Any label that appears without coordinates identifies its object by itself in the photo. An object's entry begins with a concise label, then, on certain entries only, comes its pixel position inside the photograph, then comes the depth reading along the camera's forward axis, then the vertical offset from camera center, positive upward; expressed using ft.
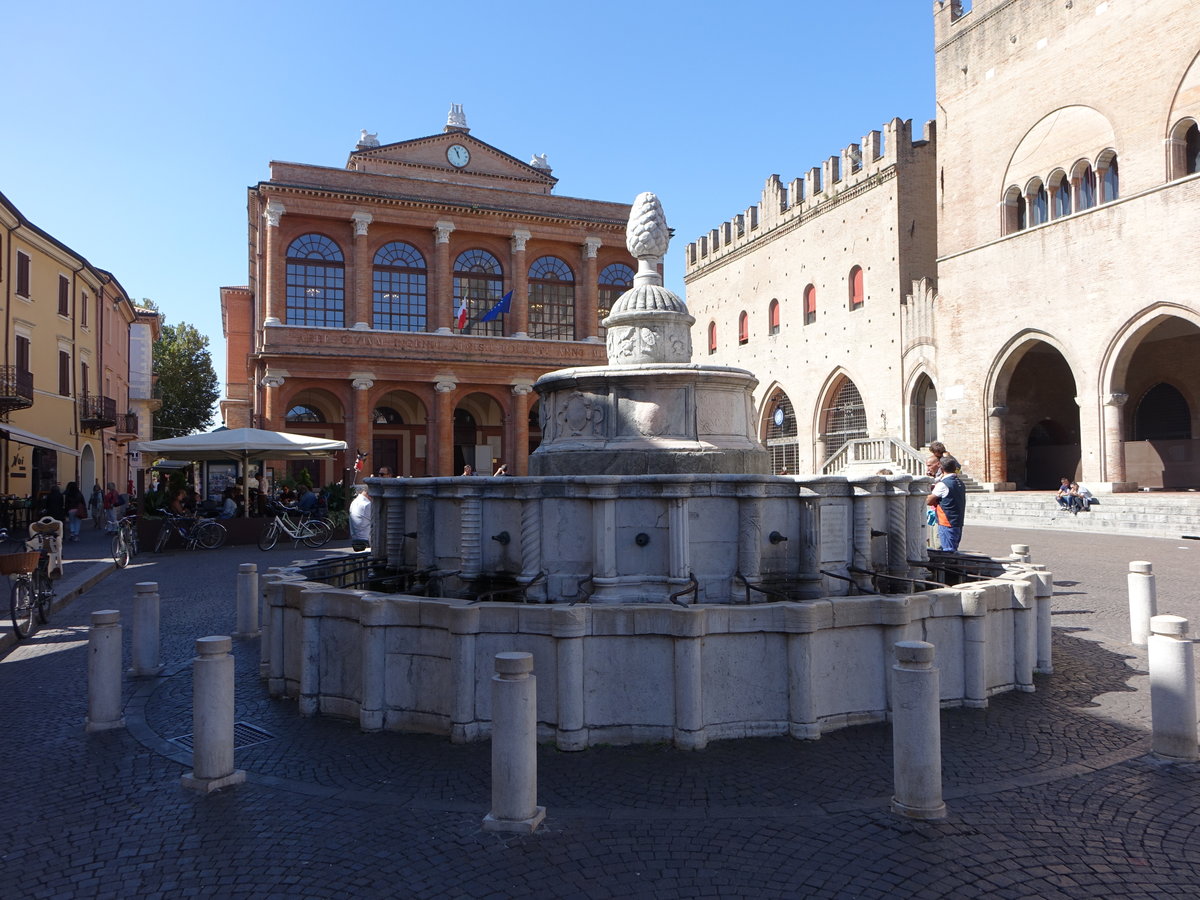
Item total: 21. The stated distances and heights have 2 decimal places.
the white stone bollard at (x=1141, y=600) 24.62 -3.68
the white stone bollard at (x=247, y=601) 27.68 -3.72
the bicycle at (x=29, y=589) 27.58 -3.42
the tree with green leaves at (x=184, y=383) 184.03 +23.62
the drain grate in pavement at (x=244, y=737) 16.70 -5.02
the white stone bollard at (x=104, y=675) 17.95 -3.96
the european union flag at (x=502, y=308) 100.89 +21.31
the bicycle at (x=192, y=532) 58.65 -3.04
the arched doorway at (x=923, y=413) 99.14 +7.91
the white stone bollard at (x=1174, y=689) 14.79 -3.78
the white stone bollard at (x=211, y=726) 14.30 -4.06
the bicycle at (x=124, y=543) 50.98 -3.27
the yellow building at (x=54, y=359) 80.18 +14.86
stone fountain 16.08 -2.47
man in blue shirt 30.09 -0.82
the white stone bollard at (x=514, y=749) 12.40 -3.93
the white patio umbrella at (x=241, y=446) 60.95 +3.17
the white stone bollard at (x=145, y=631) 22.58 -3.82
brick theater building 108.27 +25.80
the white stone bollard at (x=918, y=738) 12.63 -3.89
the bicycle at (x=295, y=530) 60.23 -3.08
